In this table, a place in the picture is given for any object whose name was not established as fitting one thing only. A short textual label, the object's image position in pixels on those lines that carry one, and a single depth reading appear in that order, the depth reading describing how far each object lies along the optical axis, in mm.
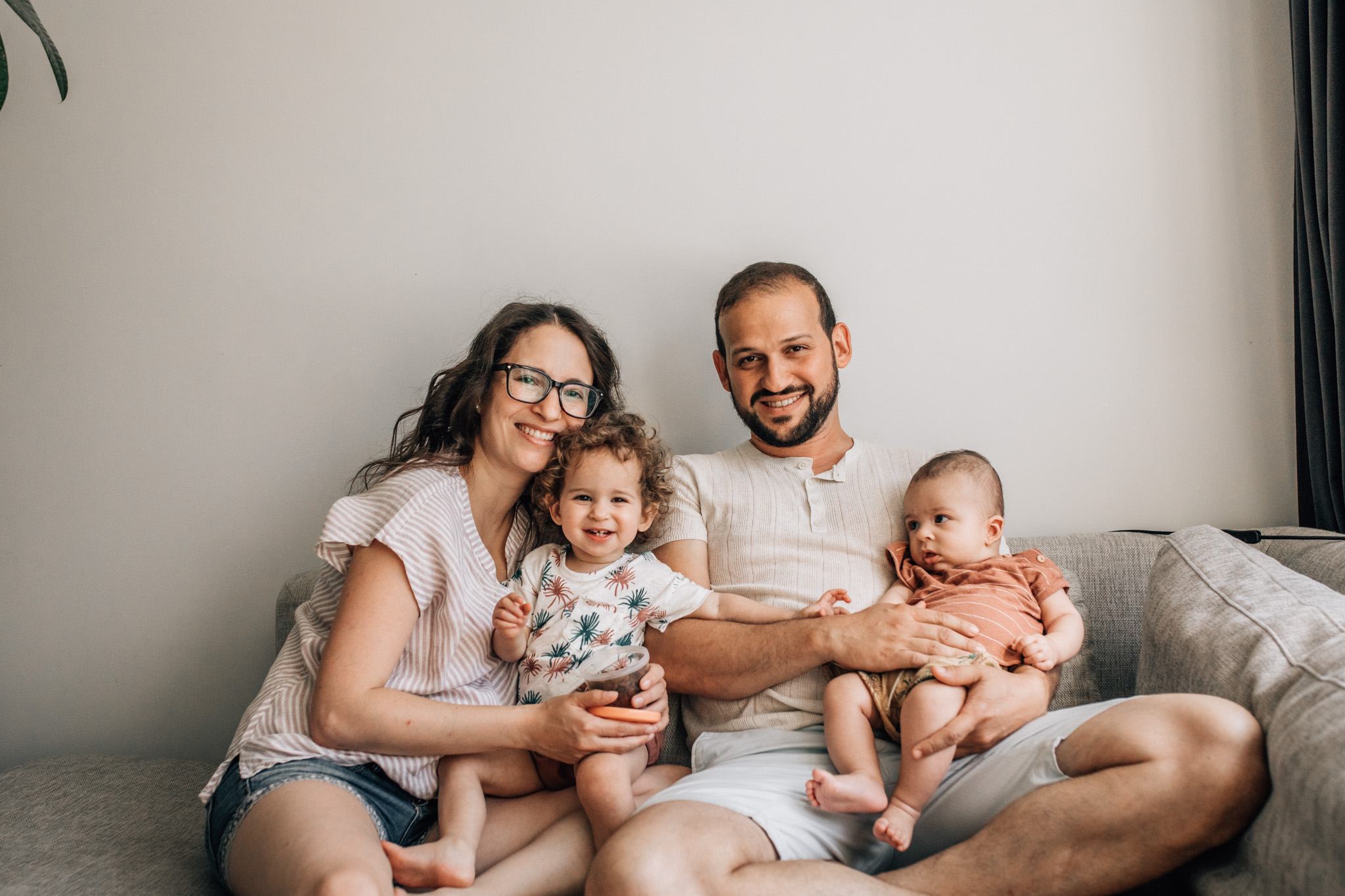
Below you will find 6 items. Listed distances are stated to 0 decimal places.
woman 1229
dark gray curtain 1677
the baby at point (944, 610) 1243
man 1057
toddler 1483
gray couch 955
